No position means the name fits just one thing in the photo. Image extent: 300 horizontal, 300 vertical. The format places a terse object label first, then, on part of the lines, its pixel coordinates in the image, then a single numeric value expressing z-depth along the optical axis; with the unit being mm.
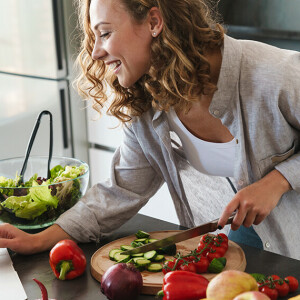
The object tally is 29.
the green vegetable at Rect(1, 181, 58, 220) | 1485
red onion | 1124
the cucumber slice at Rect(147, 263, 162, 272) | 1252
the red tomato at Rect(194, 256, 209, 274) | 1229
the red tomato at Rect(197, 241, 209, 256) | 1300
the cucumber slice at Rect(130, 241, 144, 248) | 1373
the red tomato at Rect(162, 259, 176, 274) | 1206
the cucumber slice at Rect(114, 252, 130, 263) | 1289
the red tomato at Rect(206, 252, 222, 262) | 1279
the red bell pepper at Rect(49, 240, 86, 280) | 1252
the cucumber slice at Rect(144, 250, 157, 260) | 1287
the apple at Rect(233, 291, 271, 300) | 854
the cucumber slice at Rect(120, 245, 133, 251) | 1353
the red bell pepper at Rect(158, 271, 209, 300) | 1063
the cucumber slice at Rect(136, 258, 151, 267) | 1253
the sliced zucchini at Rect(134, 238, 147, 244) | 1401
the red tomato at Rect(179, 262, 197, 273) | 1205
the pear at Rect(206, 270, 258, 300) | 940
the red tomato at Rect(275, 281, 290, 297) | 1123
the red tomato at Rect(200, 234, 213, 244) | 1329
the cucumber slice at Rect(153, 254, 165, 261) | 1300
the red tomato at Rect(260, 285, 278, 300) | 1099
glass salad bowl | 1491
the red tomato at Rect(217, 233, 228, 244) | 1346
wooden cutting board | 1184
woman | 1428
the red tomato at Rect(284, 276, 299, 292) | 1145
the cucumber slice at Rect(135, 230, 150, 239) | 1442
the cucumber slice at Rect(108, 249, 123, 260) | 1320
